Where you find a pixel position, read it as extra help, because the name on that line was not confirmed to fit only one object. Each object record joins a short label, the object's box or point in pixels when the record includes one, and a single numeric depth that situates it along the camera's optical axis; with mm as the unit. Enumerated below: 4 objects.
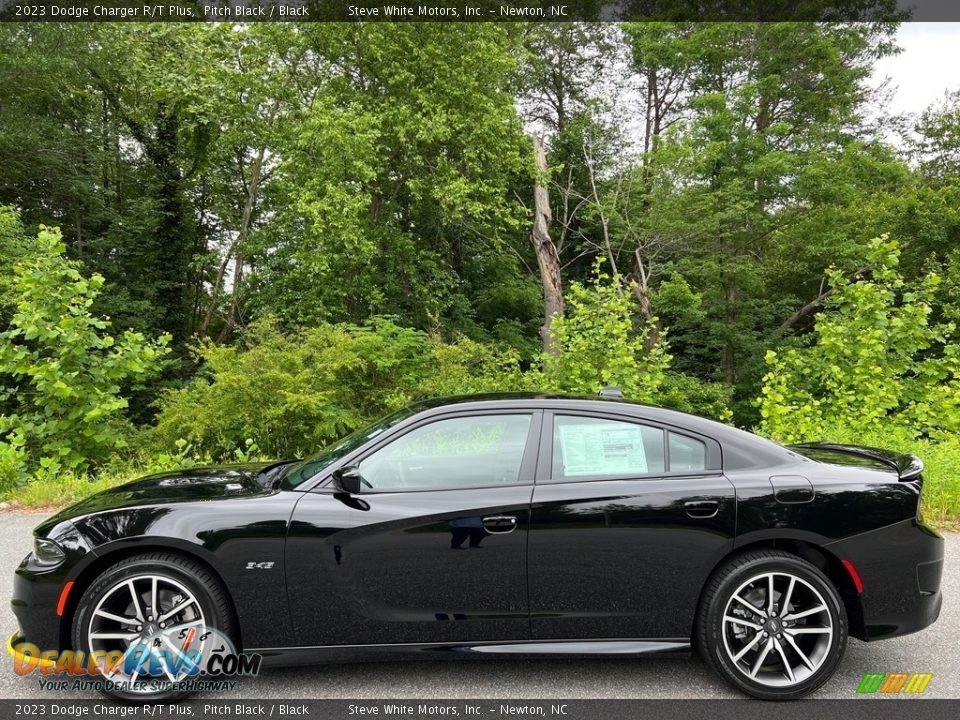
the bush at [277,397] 9055
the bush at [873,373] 8305
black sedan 3025
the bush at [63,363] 7418
